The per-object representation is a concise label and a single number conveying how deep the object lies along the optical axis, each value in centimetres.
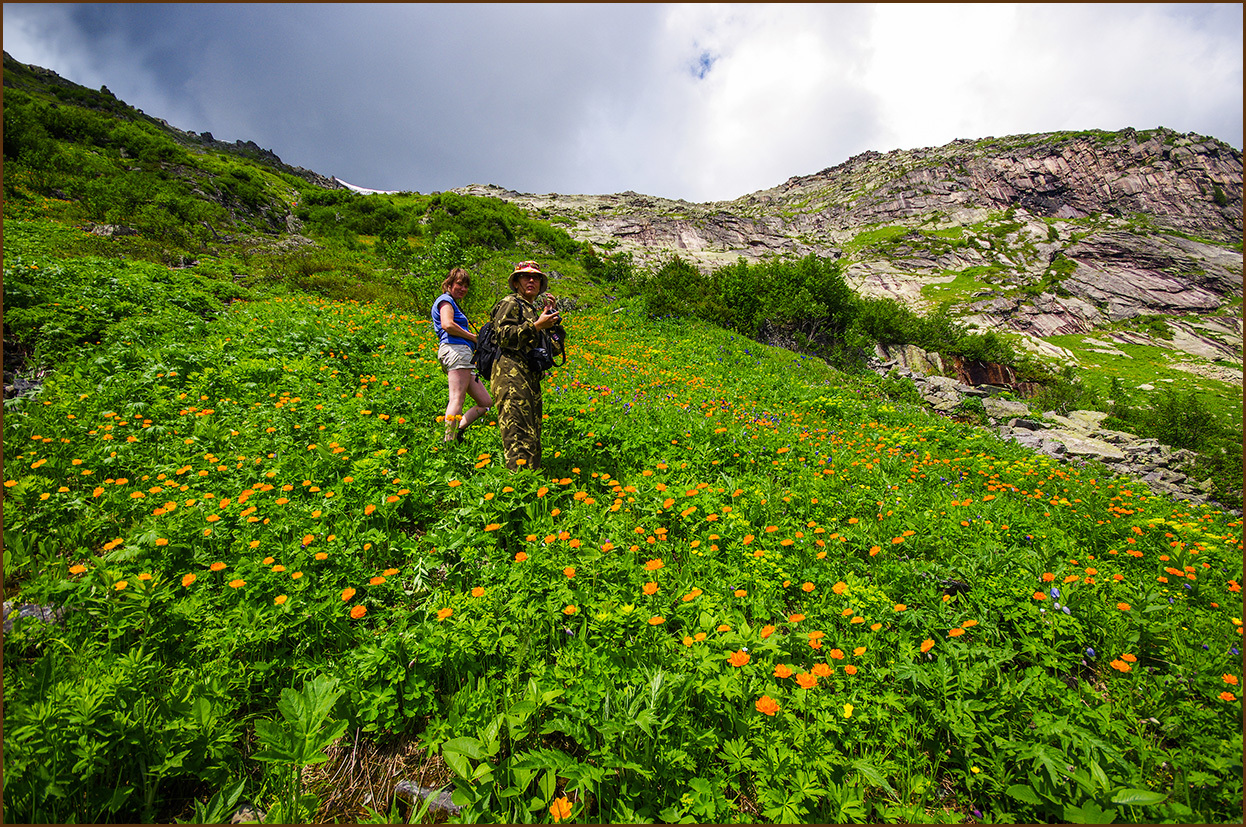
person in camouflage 453
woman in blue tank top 550
